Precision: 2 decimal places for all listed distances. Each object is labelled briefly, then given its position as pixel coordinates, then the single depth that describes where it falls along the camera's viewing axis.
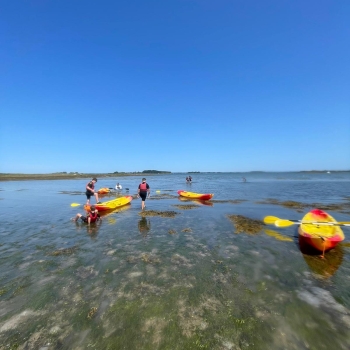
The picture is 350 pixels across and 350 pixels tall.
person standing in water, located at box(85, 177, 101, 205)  18.20
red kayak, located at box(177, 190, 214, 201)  26.15
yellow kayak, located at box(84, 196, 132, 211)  17.56
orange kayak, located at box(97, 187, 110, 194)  33.80
